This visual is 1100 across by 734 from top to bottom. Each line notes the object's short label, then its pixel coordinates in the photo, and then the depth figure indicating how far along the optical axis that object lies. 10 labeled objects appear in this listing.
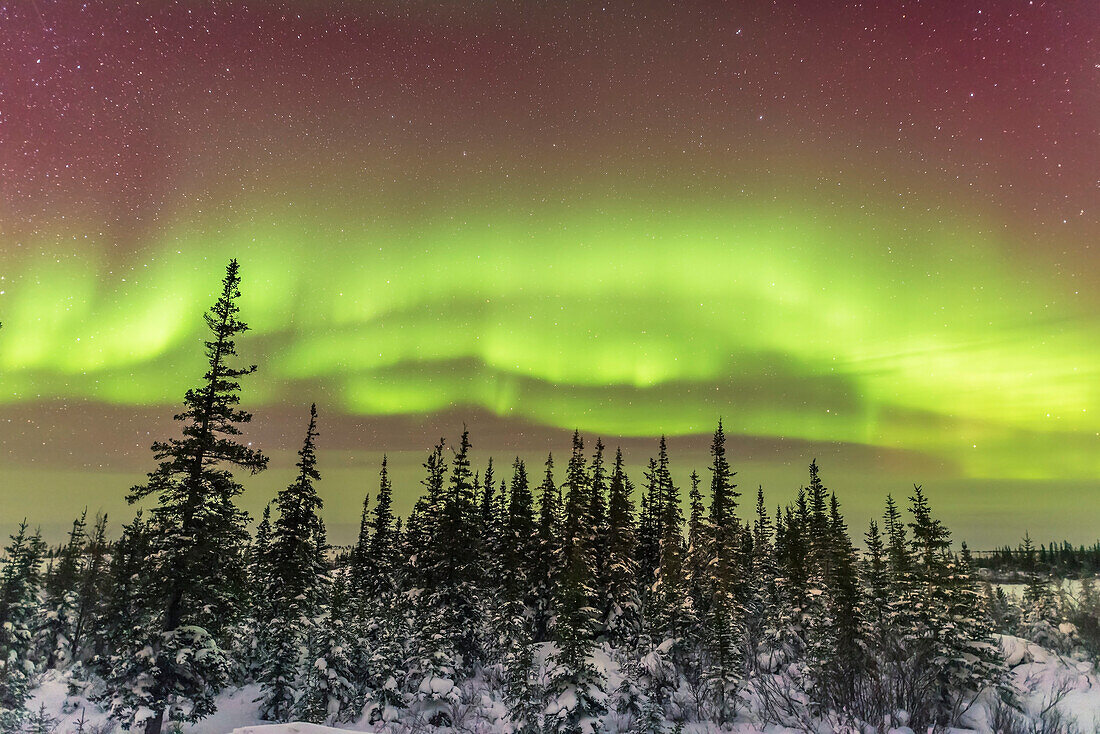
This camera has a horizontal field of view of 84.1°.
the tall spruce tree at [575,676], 27.22
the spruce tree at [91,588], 53.78
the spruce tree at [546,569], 43.34
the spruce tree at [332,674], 31.67
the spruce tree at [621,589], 41.06
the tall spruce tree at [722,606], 32.31
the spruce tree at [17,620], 30.73
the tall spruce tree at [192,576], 22.48
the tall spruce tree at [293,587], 33.53
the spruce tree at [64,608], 52.94
